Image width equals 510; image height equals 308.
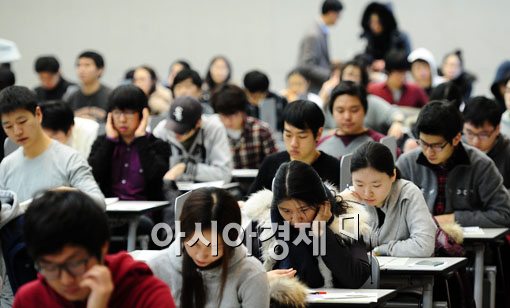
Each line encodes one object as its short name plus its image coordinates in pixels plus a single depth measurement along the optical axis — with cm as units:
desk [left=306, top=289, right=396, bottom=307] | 674
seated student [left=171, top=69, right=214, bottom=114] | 1515
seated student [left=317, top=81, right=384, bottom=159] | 1133
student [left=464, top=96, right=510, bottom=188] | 1087
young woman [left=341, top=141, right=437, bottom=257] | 835
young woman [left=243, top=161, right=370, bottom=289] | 713
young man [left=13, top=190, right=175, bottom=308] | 426
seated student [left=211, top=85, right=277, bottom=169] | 1368
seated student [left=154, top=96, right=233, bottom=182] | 1213
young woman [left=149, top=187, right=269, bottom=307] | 607
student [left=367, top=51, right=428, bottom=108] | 1634
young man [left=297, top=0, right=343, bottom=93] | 1924
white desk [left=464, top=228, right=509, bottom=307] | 943
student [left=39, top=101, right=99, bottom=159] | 1151
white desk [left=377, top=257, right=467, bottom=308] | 778
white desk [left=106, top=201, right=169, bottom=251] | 1031
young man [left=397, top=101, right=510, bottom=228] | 992
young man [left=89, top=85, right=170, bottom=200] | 1135
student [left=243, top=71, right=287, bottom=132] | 1629
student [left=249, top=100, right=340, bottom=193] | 988
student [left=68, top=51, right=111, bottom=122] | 1661
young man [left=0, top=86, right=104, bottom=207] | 924
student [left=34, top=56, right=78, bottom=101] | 1782
